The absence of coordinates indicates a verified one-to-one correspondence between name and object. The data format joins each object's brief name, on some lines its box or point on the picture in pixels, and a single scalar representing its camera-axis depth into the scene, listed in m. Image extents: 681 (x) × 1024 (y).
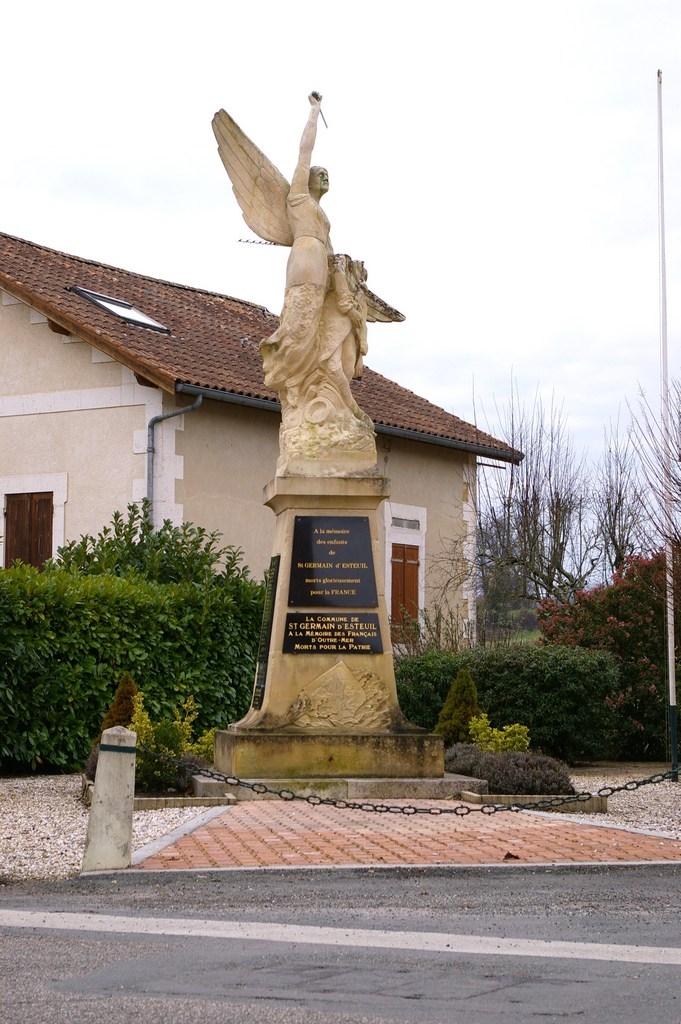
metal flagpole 14.54
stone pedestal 12.11
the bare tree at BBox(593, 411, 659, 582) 38.28
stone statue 12.94
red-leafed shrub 18.25
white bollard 8.64
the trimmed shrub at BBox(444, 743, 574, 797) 11.98
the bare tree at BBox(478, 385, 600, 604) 32.62
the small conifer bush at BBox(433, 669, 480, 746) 15.03
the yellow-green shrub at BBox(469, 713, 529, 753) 14.11
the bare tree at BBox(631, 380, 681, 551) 14.41
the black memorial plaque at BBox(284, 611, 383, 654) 12.50
